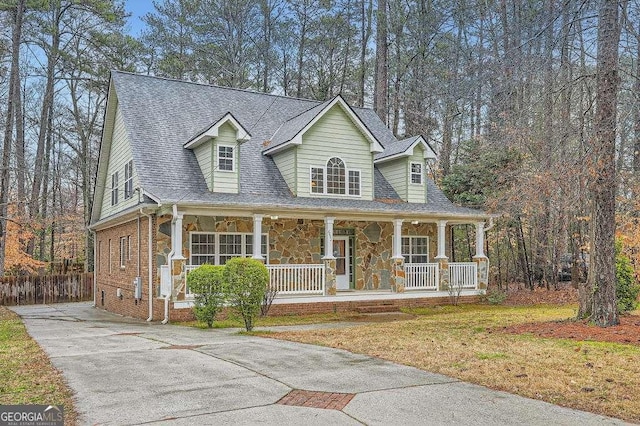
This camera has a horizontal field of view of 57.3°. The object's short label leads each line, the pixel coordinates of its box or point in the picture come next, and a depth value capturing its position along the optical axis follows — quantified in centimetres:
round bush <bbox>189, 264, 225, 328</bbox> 1302
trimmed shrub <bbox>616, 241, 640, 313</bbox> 1398
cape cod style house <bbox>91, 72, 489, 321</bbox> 1576
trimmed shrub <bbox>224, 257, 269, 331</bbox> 1237
